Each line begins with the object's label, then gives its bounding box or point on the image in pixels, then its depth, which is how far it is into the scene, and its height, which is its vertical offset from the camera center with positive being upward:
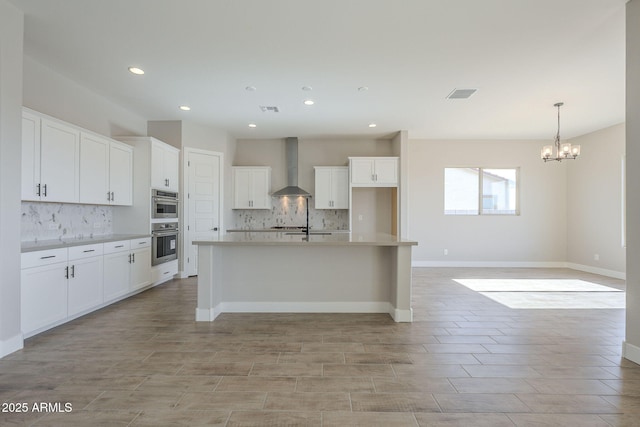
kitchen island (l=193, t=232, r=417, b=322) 3.73 -0.74
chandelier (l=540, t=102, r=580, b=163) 5.15 +1.06
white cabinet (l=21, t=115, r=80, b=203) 3.13 +0.56
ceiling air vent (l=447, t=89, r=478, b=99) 4.37 +1.69
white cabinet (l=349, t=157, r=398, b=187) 6.55 +0.89
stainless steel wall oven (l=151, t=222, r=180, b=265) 4.98 -0.45
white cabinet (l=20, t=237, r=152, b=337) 2.92 -0.72
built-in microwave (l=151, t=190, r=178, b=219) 5.03 +0.16
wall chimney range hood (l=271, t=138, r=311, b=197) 7.00 +1.14
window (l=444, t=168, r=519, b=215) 7.38 +0.56
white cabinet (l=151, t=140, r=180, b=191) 5.01 +0.79
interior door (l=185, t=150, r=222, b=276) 5.91 +0.31
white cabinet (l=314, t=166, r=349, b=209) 6.85 +0.57
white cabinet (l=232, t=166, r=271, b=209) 6.89 +0.60
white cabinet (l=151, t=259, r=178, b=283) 4.96 -0.93
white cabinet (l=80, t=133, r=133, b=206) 3.92 +0.57
